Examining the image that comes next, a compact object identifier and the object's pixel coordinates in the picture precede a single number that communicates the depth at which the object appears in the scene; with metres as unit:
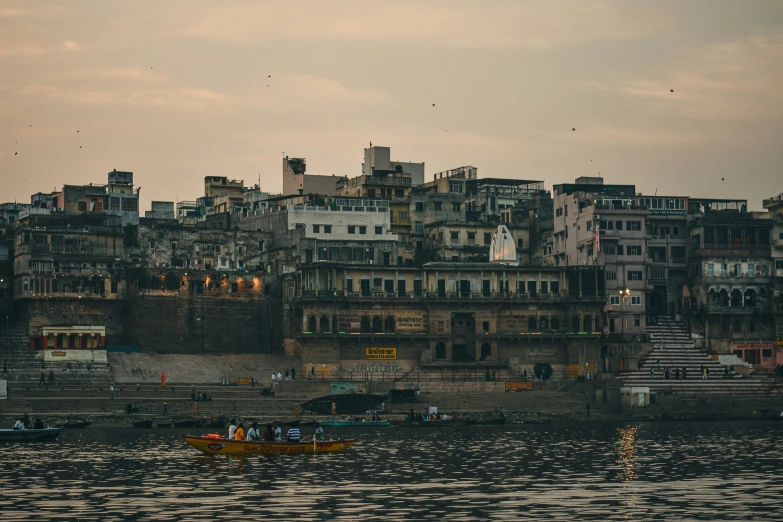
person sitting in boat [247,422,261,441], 70.19
